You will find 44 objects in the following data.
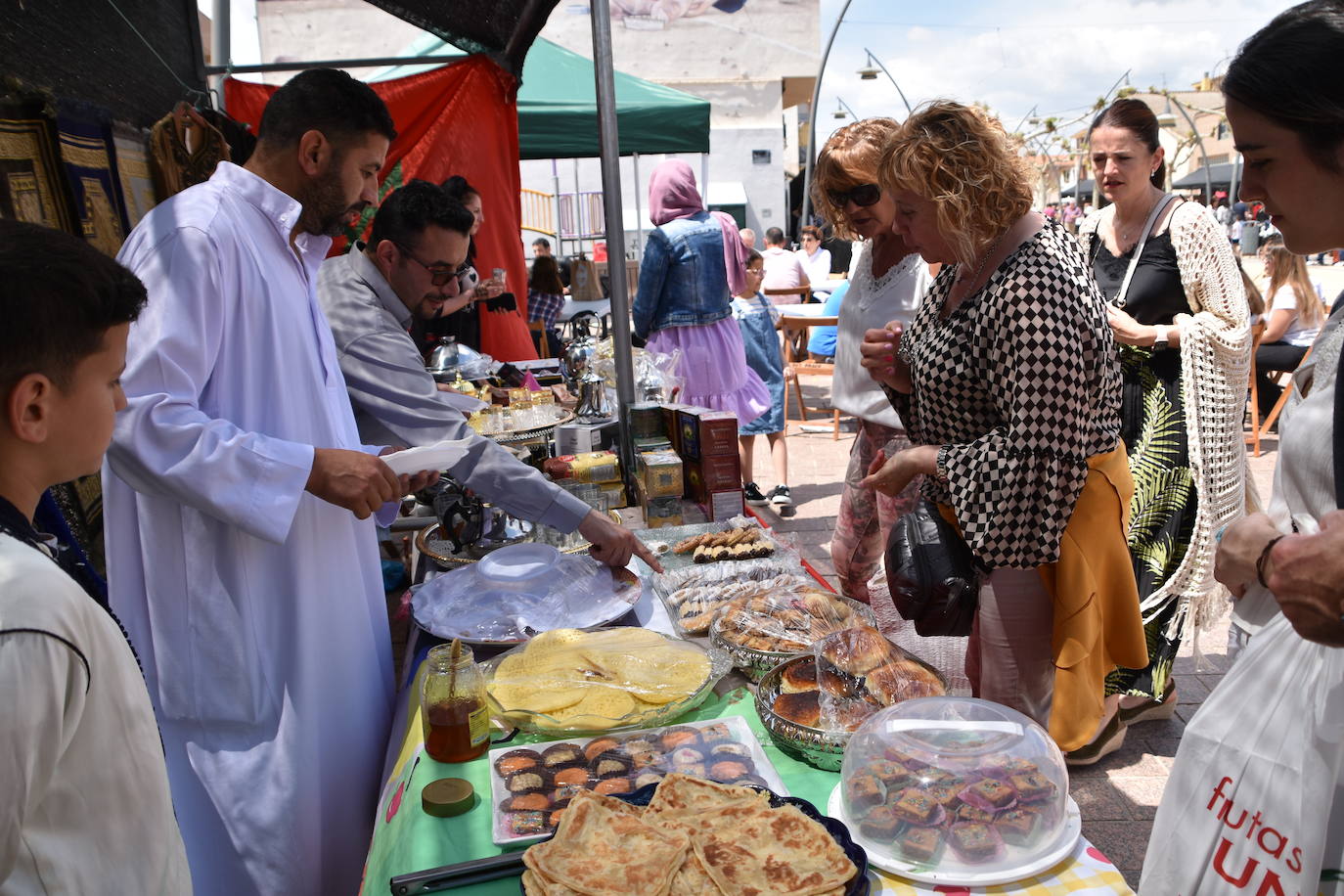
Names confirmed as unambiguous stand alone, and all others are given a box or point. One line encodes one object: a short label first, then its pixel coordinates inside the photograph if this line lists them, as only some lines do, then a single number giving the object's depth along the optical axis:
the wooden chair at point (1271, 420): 6.94
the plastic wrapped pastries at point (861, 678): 1.54
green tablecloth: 1.30
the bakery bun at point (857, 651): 1.62
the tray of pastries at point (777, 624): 1.78
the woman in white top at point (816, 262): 11.00
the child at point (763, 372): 6.05
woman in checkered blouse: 1.87
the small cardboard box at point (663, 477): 2.76
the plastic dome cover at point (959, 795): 1.21
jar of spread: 1.52
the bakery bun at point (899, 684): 1.56
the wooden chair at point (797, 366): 7.73
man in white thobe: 1.64
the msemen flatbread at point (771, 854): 1.13
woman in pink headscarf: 5.33
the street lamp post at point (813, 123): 18.42
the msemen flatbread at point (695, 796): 1.29
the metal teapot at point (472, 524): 2.59
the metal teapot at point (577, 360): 4.12
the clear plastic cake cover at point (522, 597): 2.00
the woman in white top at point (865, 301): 3.09
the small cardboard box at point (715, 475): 2.72
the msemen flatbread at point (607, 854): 1.14
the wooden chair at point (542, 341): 7.43
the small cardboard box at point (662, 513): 2.74
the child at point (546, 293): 8.35
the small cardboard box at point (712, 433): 2.68
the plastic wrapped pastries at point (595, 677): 1.59
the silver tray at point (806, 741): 1.44
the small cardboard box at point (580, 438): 3.36
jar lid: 1.37
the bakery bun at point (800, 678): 1.65
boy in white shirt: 0.89
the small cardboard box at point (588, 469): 3.04
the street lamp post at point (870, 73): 25.61
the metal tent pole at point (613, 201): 3.08
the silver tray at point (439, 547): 2.48
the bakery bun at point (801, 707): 1.53
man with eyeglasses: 2.23
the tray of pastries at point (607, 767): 1.35
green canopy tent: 6.93
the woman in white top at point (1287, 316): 6.76
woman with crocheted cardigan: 2.92
